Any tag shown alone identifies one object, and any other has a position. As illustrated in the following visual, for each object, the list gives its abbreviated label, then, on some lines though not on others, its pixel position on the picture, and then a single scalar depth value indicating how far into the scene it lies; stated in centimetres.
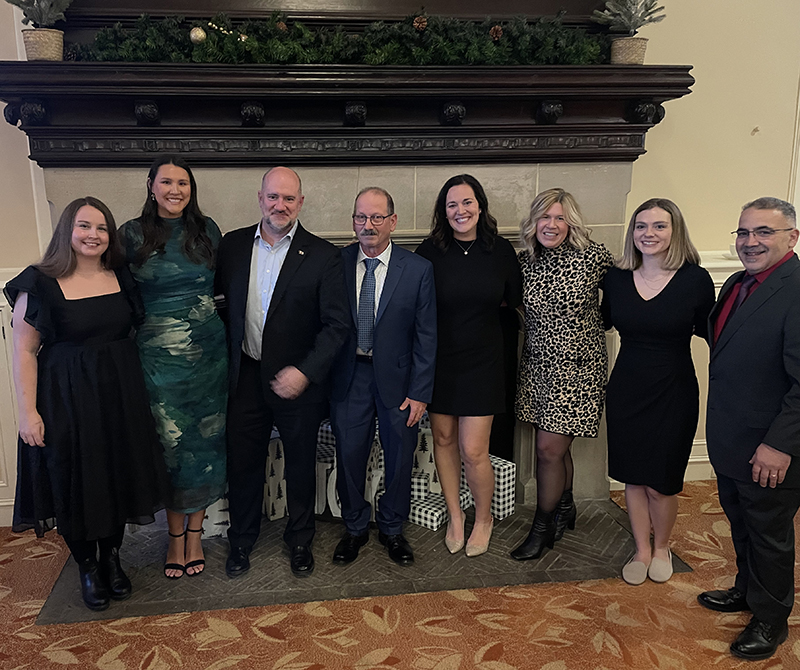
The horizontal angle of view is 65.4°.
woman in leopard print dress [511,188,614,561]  277
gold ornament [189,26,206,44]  282
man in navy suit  268
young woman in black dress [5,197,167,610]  239
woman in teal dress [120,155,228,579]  253
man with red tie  217
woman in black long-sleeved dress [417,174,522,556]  277
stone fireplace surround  284
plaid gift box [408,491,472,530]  320
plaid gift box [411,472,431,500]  330
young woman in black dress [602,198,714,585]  253
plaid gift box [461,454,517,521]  327
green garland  285
